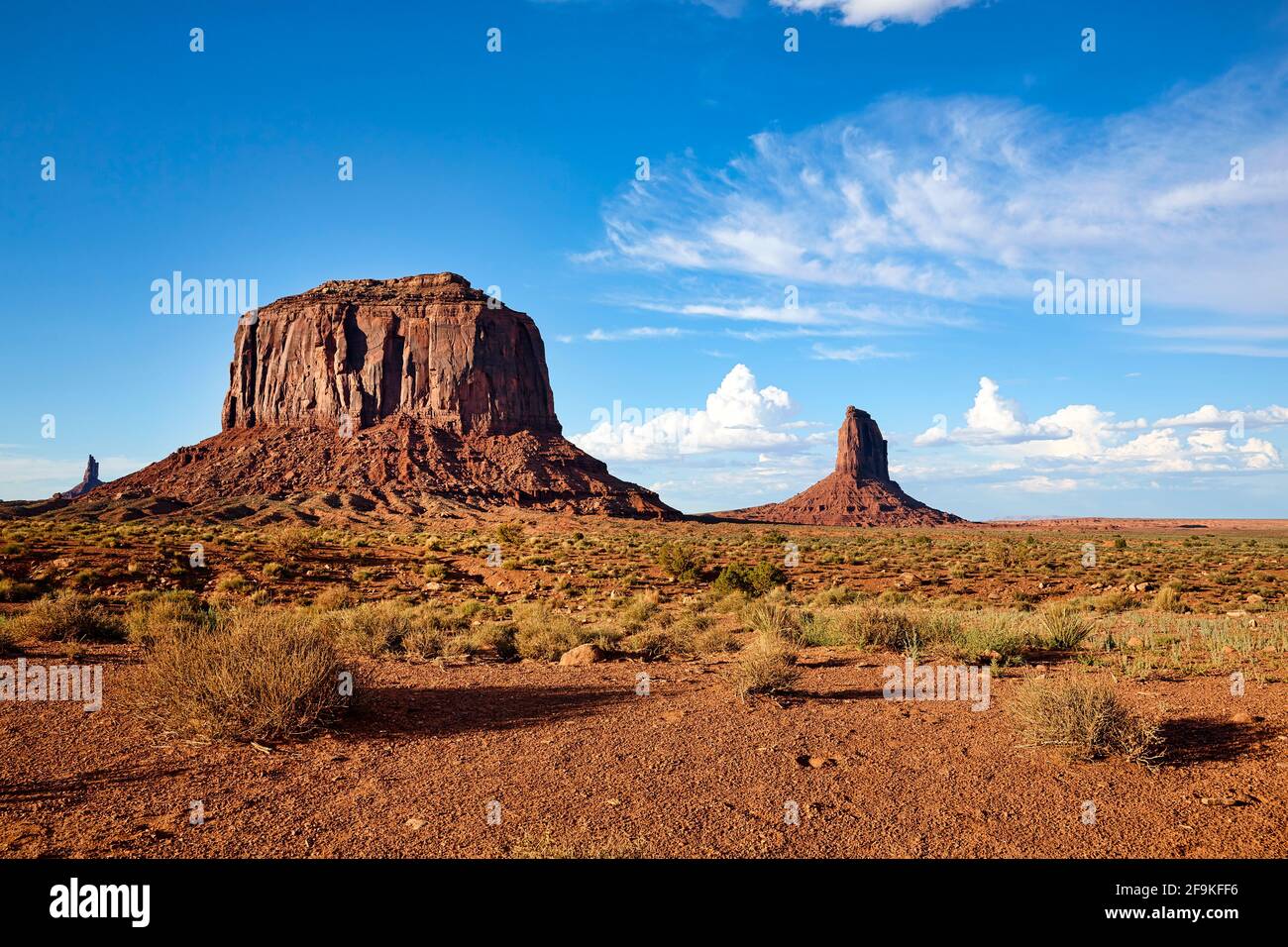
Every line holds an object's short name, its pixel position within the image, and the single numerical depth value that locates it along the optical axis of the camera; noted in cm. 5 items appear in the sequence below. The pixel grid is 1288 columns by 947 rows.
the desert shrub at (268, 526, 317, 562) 2977
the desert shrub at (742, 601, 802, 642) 1285
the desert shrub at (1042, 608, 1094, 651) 1198
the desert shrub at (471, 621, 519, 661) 1227
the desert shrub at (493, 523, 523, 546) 4385
